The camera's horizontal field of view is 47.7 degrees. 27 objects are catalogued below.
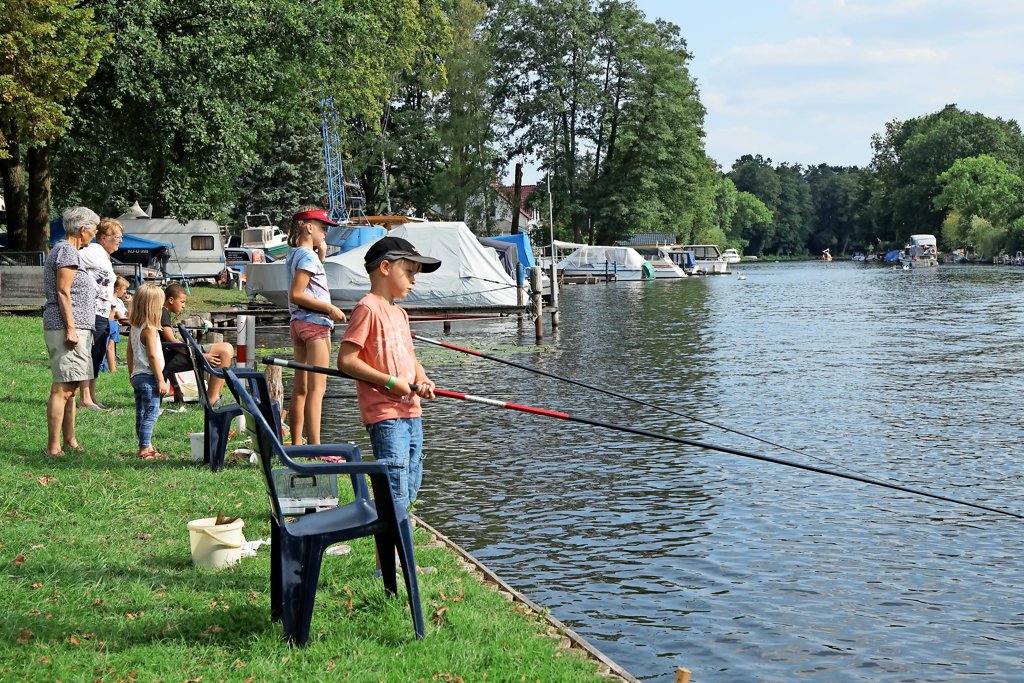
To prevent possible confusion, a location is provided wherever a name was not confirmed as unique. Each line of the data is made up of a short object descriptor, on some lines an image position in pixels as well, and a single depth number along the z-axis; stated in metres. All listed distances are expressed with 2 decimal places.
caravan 44.44
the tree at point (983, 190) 115.00
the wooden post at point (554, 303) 30.79
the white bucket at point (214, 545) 6.55
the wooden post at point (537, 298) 26.64
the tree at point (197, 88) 26.12
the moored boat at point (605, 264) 71.50
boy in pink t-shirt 5.93
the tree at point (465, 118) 64.69
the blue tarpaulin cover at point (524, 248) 38.22
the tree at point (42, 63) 20.67
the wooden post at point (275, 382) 12.30
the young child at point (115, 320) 14.57
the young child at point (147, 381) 9.60
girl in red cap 9.00
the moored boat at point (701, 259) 86.62
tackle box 6.77
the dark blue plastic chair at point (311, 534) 5.25
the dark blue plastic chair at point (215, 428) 9.41
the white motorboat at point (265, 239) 50.47
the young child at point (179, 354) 10.90
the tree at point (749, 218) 183.75
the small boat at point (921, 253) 104.88
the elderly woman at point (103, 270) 10.46
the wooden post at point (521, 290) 29.72
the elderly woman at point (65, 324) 9.08
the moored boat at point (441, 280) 31.88
